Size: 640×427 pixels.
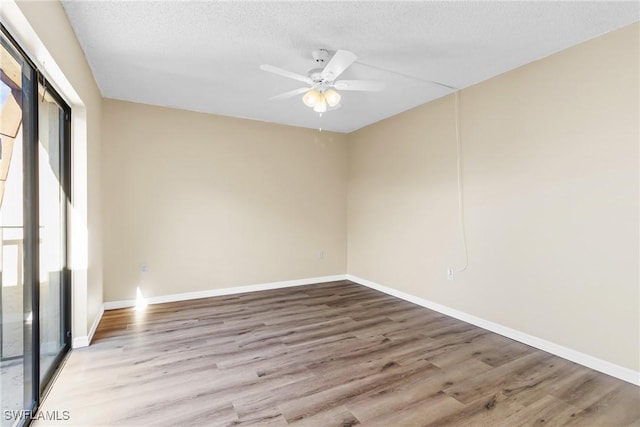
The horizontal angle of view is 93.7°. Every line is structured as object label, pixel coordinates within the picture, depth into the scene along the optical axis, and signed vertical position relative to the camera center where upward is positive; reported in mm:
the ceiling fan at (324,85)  2408 +1102
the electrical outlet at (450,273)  3464 -681
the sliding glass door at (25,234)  1510 -65
